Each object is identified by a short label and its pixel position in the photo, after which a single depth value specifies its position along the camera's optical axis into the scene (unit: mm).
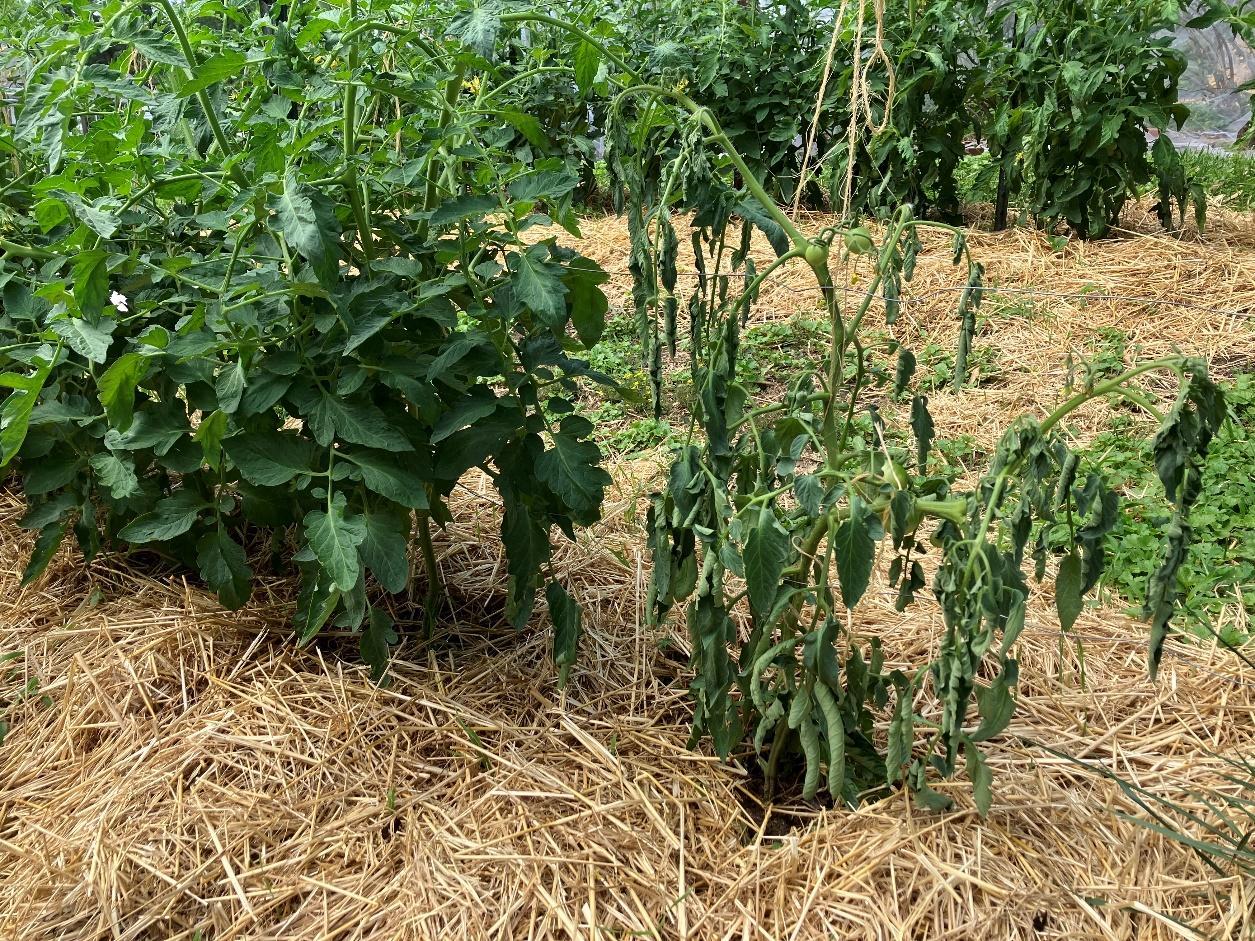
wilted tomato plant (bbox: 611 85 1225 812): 1369
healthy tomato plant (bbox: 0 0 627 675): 1751
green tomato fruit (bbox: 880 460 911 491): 1449
